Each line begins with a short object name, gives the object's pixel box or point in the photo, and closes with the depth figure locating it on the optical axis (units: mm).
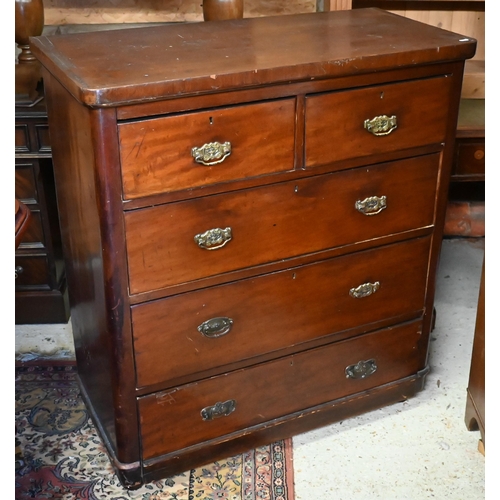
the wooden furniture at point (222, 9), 2672
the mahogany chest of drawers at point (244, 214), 1753
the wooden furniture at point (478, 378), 2176
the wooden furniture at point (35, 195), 2523
